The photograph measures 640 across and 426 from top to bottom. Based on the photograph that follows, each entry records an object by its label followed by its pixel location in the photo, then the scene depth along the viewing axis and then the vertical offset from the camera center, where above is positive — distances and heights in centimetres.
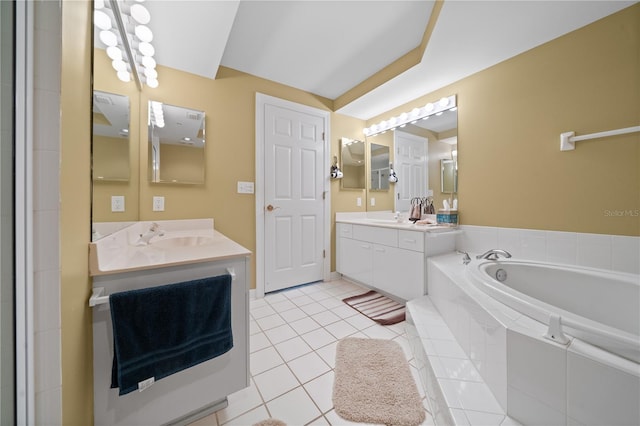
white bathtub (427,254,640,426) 72 -52
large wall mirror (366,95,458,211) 229 +60
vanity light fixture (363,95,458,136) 227 +111
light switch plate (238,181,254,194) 238 +25
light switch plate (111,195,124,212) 125 +5
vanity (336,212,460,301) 200 -41
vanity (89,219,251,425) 84 -50
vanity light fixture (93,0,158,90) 107 +107
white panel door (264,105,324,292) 256 +17
